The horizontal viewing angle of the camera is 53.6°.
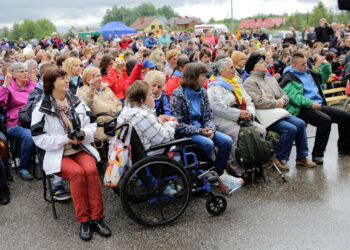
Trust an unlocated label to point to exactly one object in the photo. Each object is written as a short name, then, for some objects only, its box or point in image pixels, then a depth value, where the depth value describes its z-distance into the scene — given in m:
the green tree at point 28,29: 109.05
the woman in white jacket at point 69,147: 3.45
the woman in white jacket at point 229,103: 4.70
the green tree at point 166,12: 156.12
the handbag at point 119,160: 3.46
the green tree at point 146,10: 146.95
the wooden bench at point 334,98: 8.12
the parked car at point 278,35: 28.50
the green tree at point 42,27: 109.00
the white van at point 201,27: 41.89
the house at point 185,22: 131.50
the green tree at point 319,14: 65.50
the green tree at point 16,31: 105.87
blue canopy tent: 36.22
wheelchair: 3.43
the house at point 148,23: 115.62
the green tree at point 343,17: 63.25
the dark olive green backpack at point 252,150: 4.39
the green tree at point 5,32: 102.21
